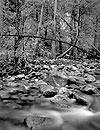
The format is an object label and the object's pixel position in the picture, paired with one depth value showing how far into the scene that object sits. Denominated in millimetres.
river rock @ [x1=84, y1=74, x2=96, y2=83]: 6938
